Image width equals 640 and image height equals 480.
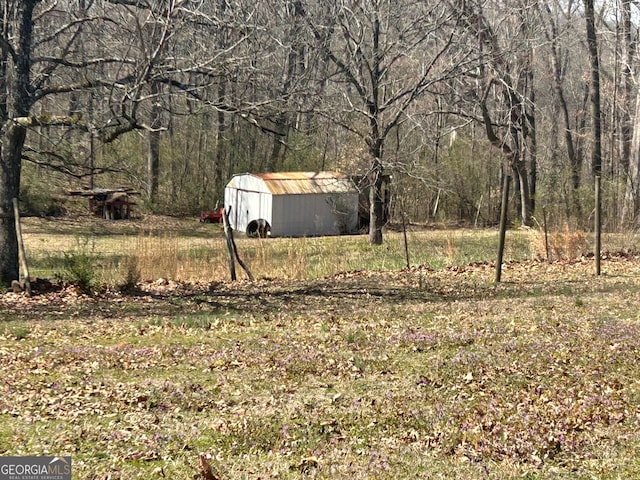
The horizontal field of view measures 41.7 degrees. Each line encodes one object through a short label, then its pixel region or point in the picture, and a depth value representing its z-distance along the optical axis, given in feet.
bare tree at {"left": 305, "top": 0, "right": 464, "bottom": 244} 75.66
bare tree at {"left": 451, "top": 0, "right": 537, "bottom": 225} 84.12
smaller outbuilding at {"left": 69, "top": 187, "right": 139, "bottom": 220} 115.65
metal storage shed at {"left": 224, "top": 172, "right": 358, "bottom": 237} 108.58
